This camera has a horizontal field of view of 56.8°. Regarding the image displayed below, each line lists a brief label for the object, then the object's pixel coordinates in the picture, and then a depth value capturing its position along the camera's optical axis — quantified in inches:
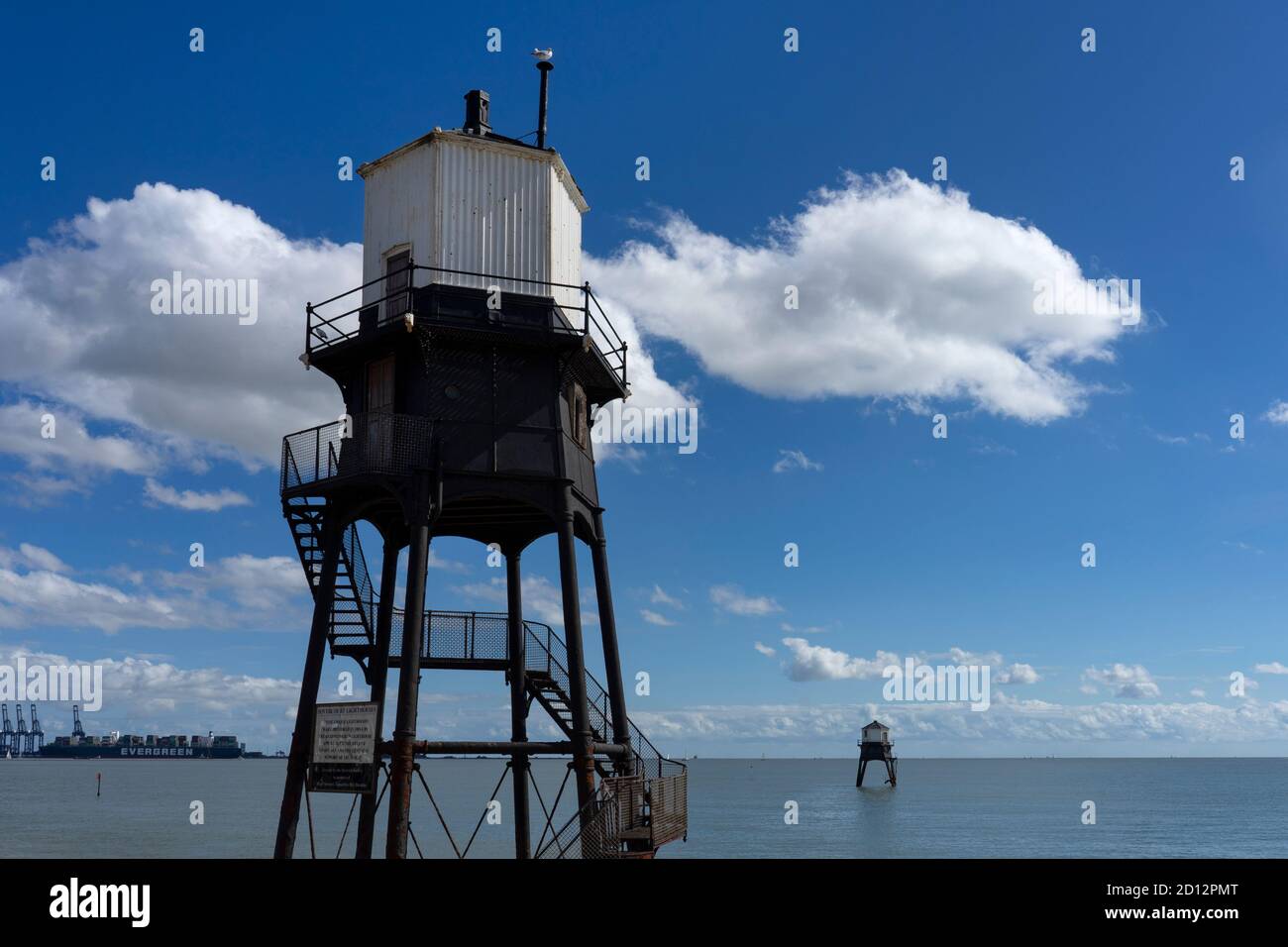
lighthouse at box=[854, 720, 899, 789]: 4232.3
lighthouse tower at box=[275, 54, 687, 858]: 954.7
